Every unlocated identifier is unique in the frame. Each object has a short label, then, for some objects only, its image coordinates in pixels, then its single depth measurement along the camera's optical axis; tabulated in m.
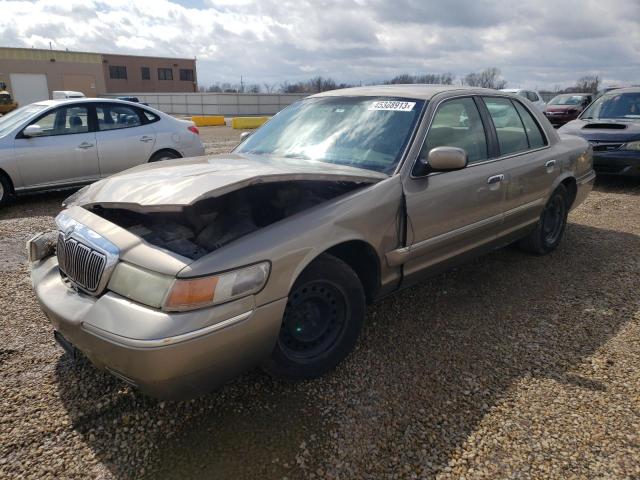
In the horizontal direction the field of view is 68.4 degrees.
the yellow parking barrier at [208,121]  24.32
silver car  6.59
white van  21.67
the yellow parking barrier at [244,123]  21.95
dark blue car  7.80
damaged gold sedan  2.16
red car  18.42
